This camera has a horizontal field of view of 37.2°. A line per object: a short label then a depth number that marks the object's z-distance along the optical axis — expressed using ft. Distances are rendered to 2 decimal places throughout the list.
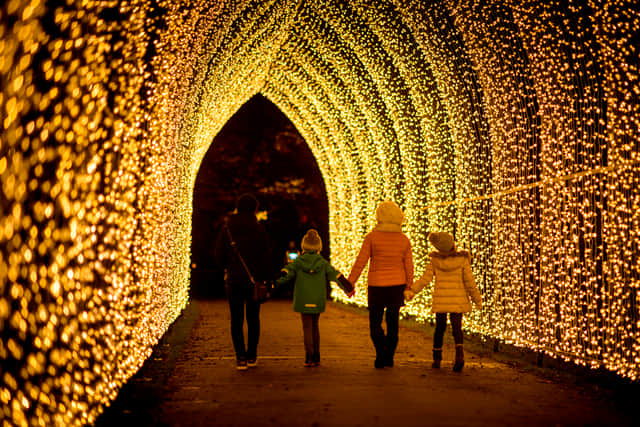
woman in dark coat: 33.27
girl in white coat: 33.68
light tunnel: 15.71
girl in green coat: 34.12
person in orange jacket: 33.96
